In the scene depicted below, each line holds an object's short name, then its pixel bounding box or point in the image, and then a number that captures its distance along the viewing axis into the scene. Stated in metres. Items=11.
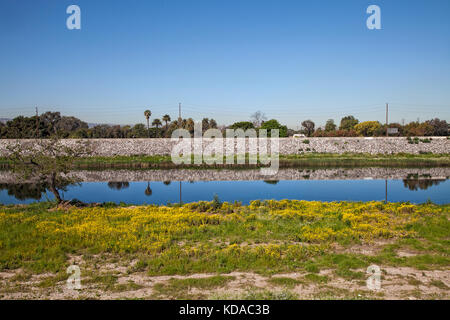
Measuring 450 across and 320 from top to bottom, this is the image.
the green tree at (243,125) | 91.93
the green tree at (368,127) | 102.26
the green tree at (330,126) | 113.78
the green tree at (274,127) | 74.69
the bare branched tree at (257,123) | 112.56
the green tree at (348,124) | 116.50
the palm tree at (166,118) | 94.31
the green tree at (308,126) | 112.78
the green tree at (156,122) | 92.75
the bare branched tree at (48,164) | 18.02
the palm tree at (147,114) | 82.26
